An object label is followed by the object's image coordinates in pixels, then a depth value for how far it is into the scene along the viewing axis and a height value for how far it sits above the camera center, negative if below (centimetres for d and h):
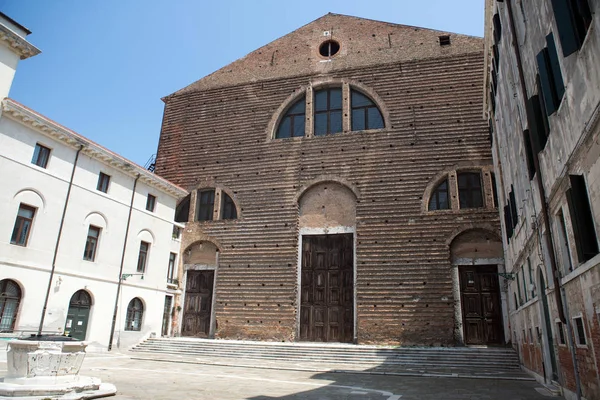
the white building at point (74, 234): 1248 +317
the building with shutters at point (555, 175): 477 +229
